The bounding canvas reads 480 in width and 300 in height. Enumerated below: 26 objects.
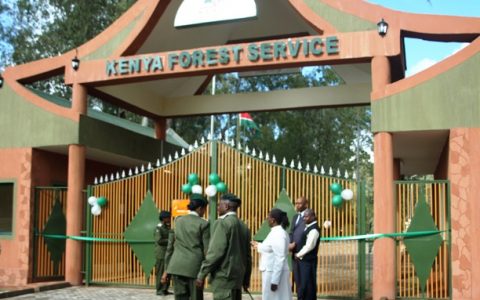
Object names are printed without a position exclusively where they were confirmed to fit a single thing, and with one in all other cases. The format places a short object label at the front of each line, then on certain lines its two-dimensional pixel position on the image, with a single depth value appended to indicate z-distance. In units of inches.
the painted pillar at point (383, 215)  404.2
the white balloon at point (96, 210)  495.5
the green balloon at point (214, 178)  459.2
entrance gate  427.8
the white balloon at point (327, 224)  421.4
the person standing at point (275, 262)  284.8
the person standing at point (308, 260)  350.6
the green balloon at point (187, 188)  466.0
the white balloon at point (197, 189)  458.9
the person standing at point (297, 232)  355.9
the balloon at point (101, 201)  497.0
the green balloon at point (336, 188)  422.9
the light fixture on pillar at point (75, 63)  501.7
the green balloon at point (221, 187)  455.5
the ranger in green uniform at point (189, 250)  280.5
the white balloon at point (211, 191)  452.8
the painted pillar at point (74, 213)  491.8
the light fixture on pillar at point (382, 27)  415.5
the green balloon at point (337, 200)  421.1
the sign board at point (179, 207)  471.5
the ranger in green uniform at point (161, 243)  444.8
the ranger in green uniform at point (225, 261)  257.6
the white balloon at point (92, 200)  496.4
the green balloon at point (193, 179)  466.3
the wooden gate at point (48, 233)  510.0
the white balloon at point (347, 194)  419.2
